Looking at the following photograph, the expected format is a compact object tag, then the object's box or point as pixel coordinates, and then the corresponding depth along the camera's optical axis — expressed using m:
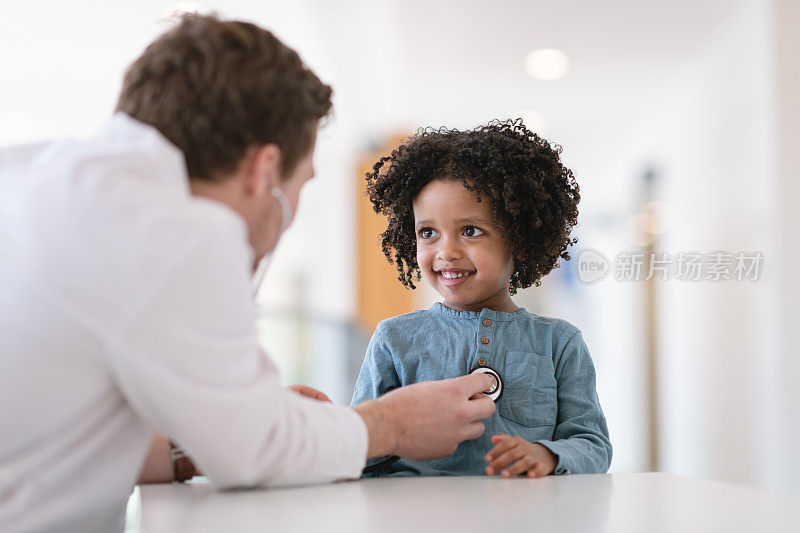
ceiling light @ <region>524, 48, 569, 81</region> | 4.01
